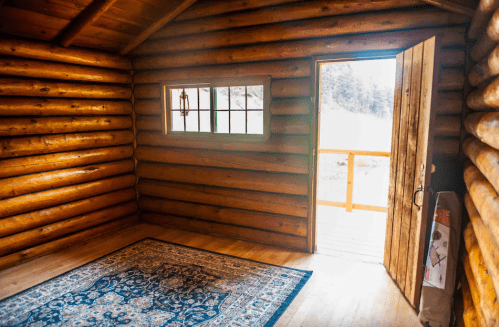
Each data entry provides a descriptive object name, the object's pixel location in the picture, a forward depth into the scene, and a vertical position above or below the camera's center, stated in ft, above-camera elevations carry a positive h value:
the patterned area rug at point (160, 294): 9.80 -5.72
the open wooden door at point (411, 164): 9.48 -1.33
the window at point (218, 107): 15.19 +0.72
